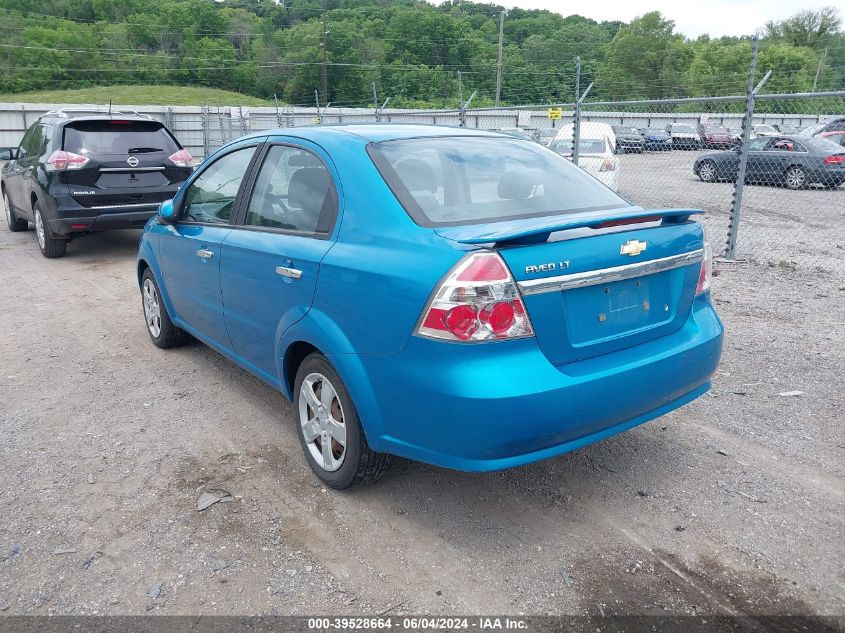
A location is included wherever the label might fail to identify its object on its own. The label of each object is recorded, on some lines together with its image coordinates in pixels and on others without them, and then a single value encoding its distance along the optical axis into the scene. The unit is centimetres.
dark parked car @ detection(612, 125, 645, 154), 1606
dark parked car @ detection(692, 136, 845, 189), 1664
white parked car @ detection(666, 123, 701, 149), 2462
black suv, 867
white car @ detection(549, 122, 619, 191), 1306
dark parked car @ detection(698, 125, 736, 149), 2375
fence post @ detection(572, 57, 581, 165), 978
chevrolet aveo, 264
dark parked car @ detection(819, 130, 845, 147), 2000
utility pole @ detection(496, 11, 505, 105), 4968
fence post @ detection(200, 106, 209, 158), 2368
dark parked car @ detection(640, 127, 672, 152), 2200
